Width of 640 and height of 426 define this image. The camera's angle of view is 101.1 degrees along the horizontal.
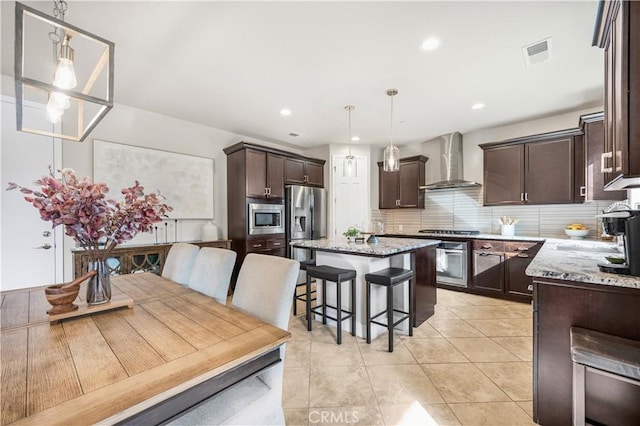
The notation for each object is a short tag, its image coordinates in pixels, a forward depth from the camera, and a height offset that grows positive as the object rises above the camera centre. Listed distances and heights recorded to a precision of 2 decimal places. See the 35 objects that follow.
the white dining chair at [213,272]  1.75 -0.41
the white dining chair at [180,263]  2.10 -0.41
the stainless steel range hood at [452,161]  4.58 +0.89
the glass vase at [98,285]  1.37 -0.38
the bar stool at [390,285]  2.35 -0.68
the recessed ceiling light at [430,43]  2.15 +1.40
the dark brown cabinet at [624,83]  1.20 +0.62
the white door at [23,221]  2.65 -0.08
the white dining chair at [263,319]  1.03 -0.56
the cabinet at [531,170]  3.56 +0.61
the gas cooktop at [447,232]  4.35 -0.34
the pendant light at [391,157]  3.00 +0.63
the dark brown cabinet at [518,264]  3.53 -0.72
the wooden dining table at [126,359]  0.69 -0.49
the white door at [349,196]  5.21 +0.33
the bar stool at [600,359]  1.08 -0.63
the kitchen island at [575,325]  1.30 -0.61
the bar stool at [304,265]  3.19 -0.64
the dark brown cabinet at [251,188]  4.06 +0.41
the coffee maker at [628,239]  1.36 -0.14
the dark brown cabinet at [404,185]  5.04 +0.54
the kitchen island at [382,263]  2.63 -0.55
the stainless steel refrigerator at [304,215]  4.57 -0.05
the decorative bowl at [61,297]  1.24 -0.40
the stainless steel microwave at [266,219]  4.11 -0.10
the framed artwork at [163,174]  3.28 +0.54
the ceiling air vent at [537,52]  2.20 +1.40
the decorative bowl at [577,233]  3.50 -0.29
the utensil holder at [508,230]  4.08 -0.28
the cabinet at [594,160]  2.82 +0.57
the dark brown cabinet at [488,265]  3.75 -0.78
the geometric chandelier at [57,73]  1.12 +0.99
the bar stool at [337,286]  2.49 -0.76
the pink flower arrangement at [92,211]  1.20 +0.01
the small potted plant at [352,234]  3.07 -0.25
